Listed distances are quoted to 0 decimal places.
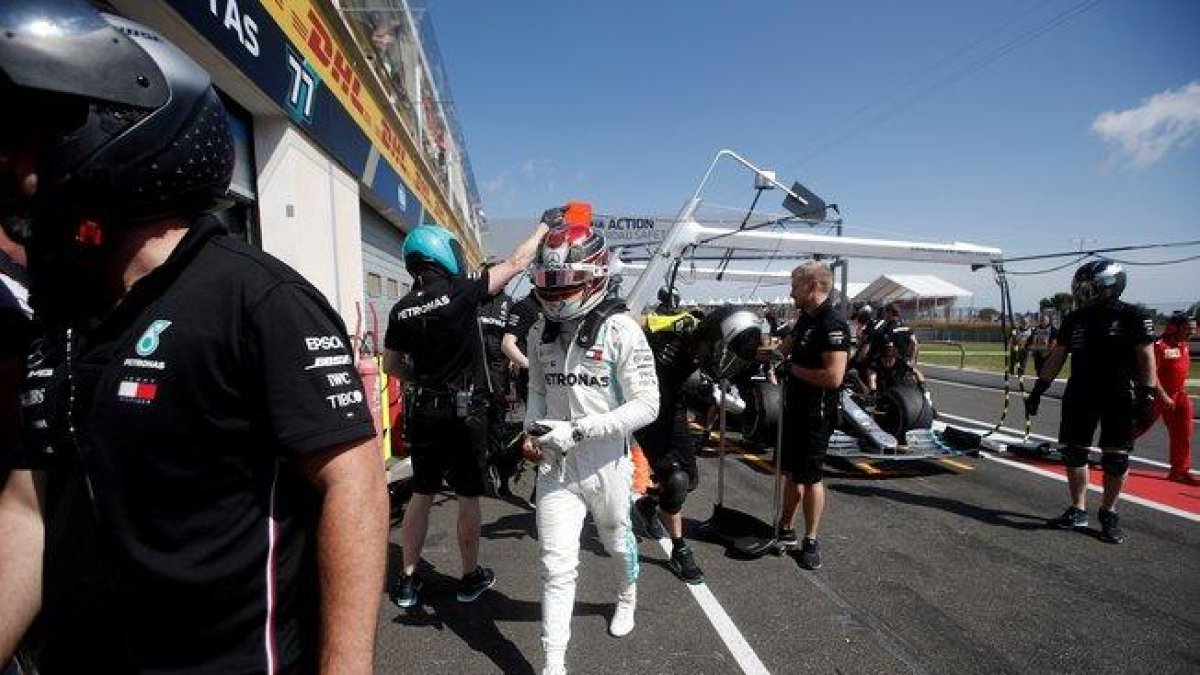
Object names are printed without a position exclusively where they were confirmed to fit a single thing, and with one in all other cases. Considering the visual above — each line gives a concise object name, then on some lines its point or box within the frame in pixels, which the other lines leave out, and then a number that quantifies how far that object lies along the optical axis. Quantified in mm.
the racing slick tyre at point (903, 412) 6367
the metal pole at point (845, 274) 10513
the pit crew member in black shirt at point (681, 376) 3672
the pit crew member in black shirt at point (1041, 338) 13609
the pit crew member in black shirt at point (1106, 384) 4195
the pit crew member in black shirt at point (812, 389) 3732
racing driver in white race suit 2469
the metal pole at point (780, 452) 3965
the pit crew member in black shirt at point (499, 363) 4285
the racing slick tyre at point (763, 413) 6324
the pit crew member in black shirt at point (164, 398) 905
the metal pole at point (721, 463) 4236
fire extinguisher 4945
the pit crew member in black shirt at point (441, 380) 3143
